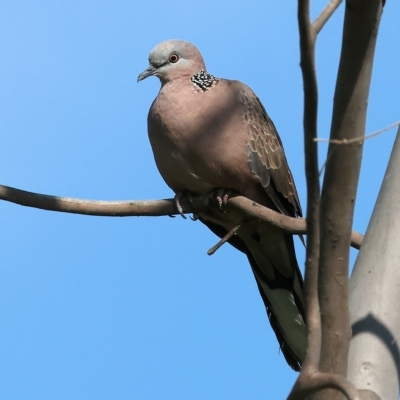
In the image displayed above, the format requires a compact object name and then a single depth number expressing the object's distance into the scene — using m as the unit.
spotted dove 9.85
